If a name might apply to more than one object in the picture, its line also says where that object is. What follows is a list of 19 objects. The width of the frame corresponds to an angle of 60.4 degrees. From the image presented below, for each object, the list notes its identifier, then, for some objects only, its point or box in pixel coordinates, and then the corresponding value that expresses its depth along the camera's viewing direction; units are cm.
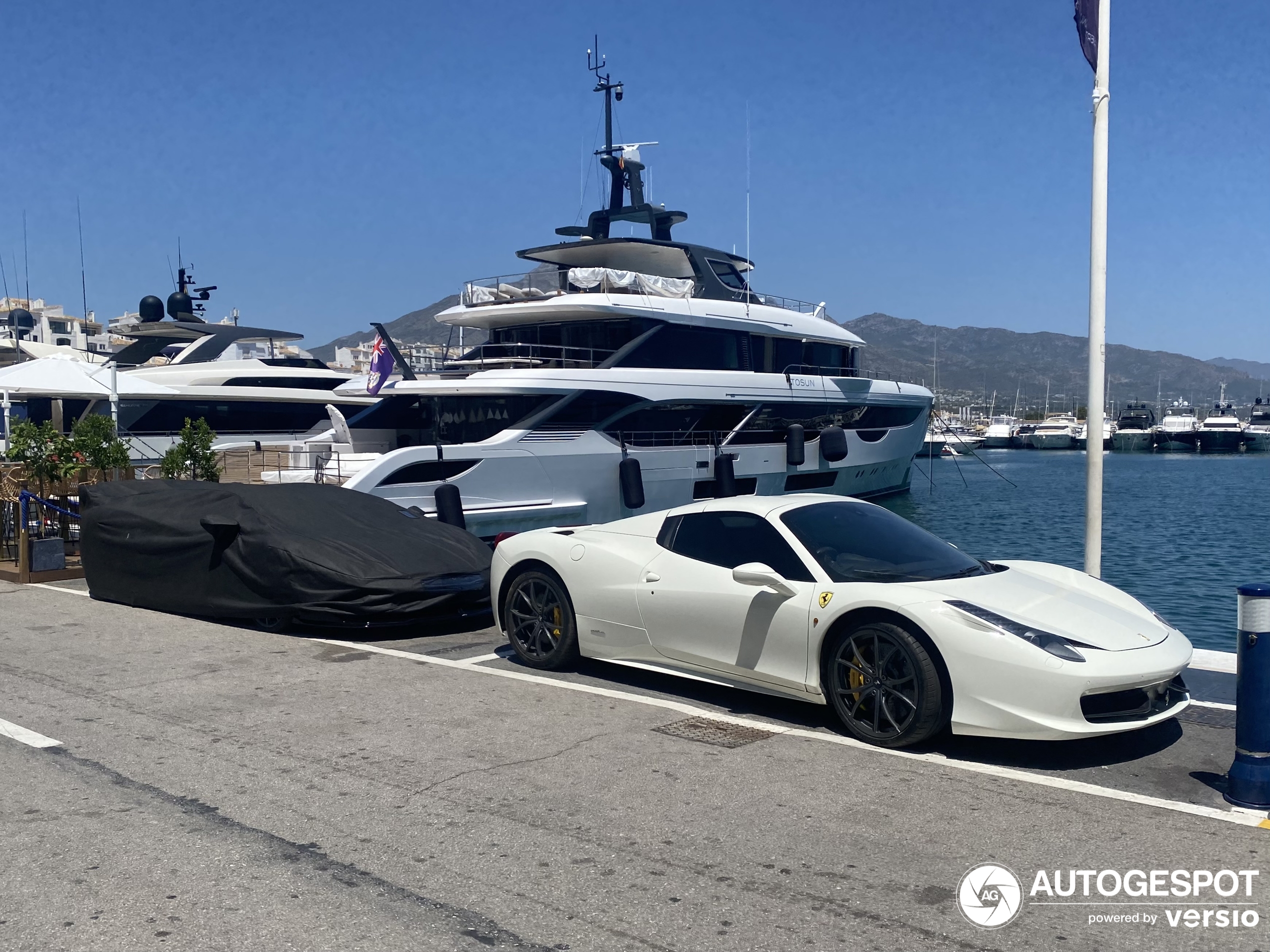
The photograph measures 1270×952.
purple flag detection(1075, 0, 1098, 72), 817
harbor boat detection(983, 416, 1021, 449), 12400
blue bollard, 458
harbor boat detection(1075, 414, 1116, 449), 11656
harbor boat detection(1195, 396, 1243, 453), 9788
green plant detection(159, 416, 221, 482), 1508
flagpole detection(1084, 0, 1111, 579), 795
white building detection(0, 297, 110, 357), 5156
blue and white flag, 2228
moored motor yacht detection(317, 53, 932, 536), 1905
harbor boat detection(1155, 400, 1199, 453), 10319
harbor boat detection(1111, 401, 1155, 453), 10925
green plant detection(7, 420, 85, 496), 1252
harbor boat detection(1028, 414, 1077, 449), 11550
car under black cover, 850
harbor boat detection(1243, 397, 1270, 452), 10081
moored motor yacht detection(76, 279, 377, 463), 2877
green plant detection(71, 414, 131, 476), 1301
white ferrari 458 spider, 511
